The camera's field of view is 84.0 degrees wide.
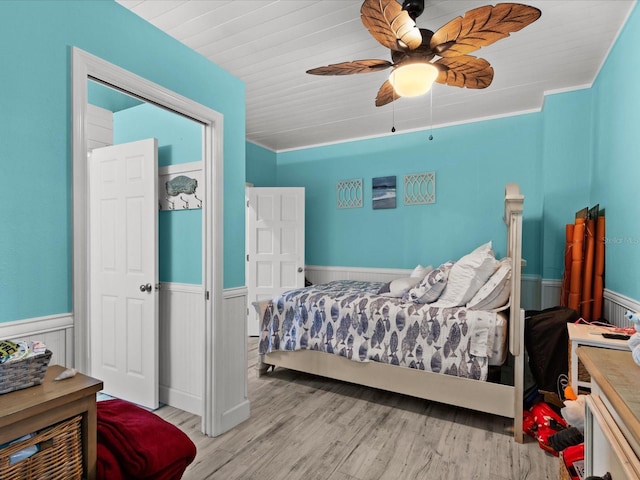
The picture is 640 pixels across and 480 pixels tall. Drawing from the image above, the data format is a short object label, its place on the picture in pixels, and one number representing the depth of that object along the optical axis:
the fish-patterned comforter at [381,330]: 2.47
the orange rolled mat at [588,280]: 2.58
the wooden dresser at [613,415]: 0.70
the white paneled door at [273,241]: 4.72
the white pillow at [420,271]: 3.57
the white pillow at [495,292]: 2.49
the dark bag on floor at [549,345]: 2.41
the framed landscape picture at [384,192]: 4.49
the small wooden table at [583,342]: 1.71
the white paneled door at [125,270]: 2.68
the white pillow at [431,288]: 2.84
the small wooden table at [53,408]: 0.85
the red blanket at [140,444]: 1.12
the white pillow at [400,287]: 3.20
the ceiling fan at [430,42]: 1.58
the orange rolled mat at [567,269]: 2.85
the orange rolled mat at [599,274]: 2.53
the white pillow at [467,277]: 2.65
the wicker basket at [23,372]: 0.92
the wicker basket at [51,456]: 0.84
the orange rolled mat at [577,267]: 2.66
